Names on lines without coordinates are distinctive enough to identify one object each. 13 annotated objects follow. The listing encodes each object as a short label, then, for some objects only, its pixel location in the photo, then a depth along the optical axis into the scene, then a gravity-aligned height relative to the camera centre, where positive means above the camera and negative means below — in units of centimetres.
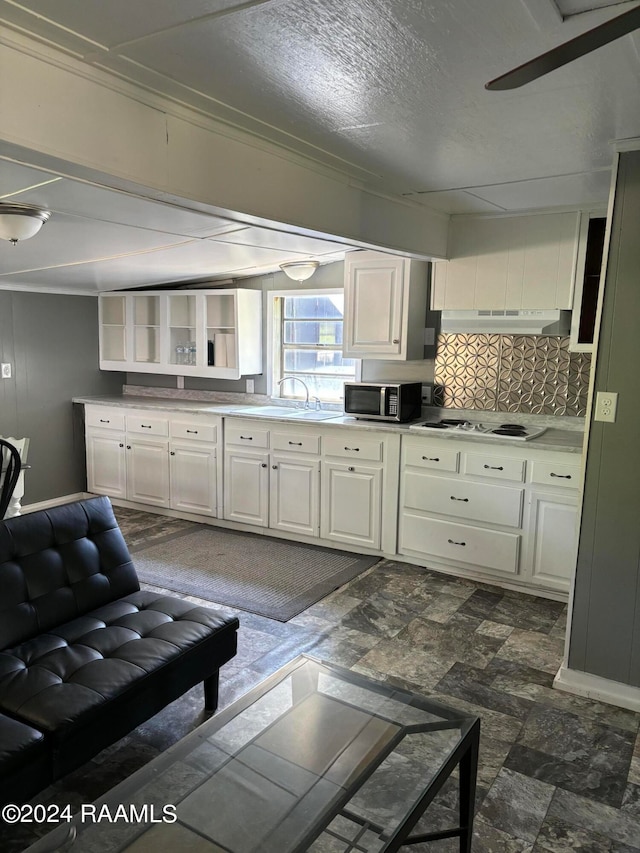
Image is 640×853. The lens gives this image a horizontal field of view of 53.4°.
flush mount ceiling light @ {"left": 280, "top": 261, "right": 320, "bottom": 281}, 457 +49
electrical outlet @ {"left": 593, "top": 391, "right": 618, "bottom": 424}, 260 -24
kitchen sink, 467 -57
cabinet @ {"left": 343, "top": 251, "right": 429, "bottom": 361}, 429 +24
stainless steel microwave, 430 -41
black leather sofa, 183 -110
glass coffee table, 148 -115
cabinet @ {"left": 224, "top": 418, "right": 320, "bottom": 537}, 453 -102
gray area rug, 369 -150
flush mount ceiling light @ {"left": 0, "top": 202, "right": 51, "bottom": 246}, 255 +44
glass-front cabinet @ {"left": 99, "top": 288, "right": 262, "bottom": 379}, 519 +2
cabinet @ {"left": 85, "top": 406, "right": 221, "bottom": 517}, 502 -103
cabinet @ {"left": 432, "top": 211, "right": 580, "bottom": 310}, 370 +49
